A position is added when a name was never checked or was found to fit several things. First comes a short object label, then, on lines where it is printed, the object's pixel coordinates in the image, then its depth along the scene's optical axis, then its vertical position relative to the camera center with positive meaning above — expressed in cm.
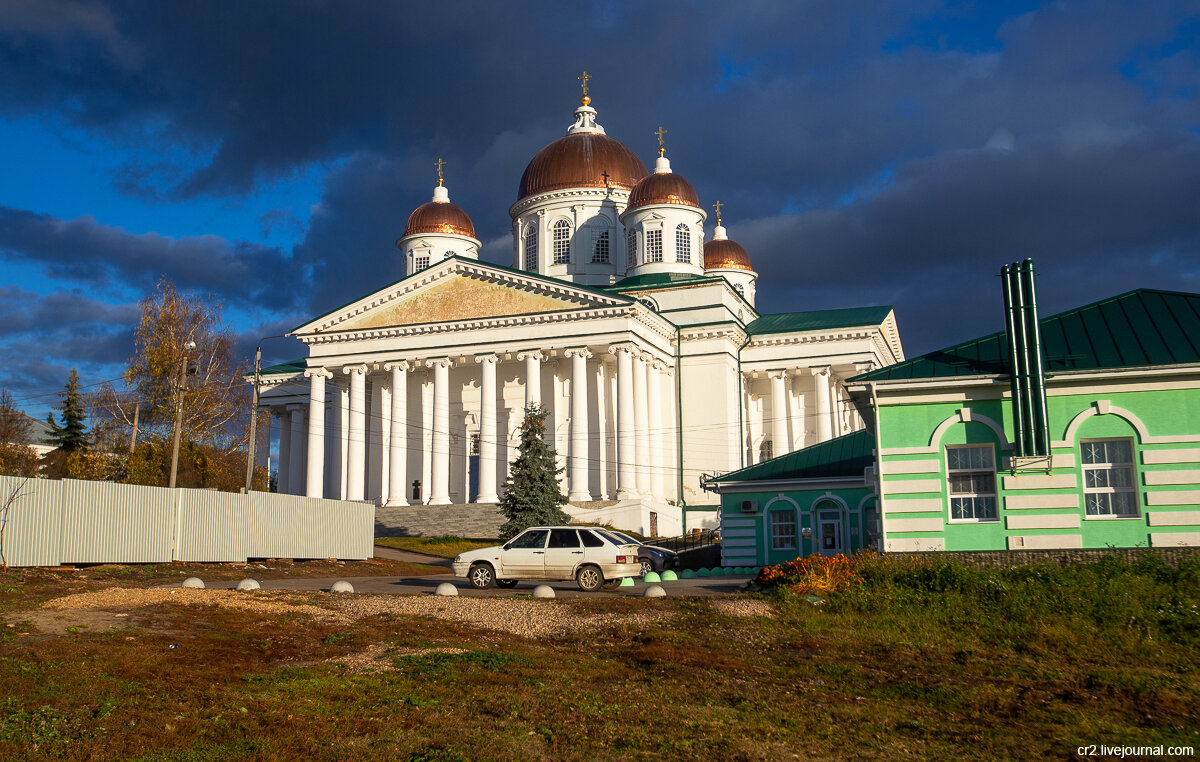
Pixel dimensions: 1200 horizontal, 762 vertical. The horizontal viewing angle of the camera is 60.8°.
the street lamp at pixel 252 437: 3254 +284
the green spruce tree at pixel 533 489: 3553 +108
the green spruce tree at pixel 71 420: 6425 +671
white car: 2200 -88
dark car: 2741 -112
